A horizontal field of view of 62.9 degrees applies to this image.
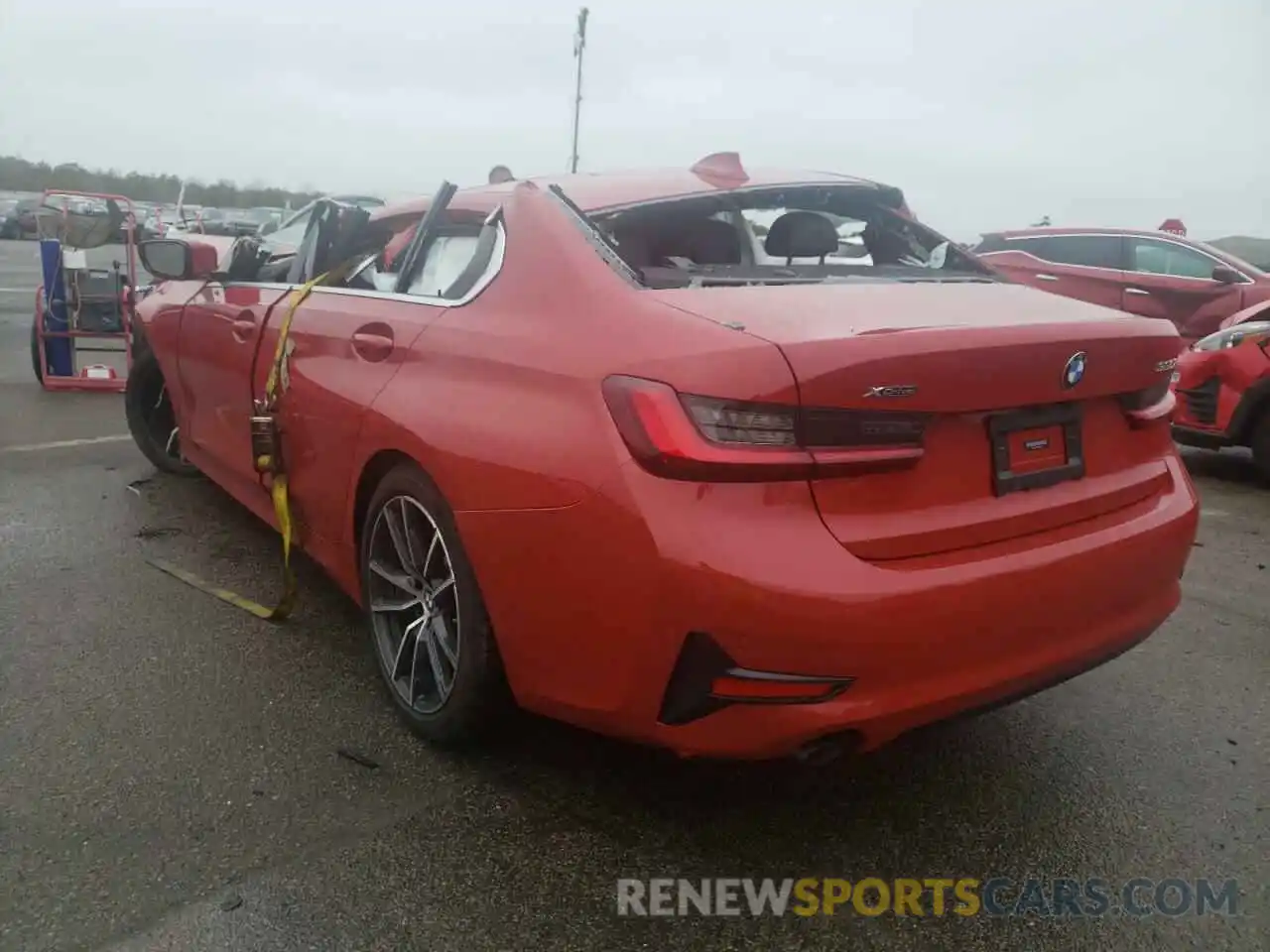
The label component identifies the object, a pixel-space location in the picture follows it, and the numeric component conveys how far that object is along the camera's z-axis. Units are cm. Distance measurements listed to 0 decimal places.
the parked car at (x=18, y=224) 3428
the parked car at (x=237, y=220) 2867
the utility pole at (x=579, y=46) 2678
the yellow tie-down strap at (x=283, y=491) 344
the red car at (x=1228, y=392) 605
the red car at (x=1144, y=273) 945
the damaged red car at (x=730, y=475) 195
